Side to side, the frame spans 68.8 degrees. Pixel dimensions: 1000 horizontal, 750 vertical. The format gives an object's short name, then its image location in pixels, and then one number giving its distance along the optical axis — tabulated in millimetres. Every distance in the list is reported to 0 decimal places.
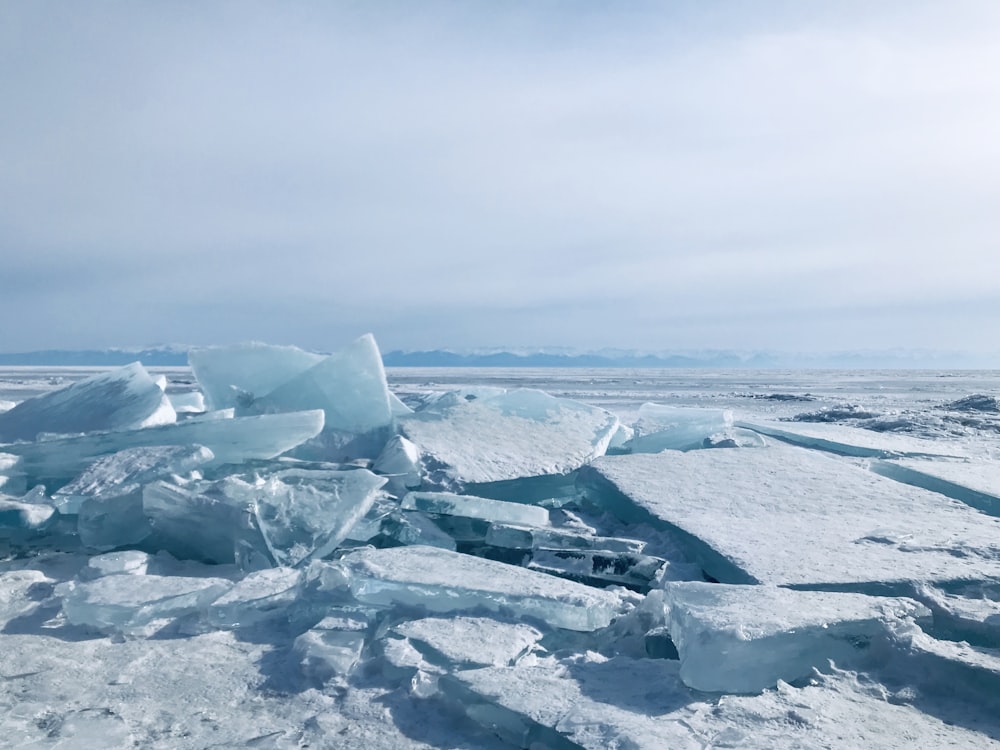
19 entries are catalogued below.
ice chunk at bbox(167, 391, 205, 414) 5818
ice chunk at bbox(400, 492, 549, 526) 2750
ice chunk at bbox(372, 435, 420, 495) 3287
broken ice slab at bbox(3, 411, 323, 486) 3279
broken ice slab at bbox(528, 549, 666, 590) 2295
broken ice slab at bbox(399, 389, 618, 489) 3406
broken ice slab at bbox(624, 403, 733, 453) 4656
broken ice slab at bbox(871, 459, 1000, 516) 3044
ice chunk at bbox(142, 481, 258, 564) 2502
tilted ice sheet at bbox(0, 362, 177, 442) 3980
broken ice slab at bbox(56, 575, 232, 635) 1984
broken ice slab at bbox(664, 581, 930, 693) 1550
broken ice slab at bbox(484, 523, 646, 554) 2543
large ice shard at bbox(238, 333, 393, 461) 4000
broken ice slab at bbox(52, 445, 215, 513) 2869
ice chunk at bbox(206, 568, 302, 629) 2045
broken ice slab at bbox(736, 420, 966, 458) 4363
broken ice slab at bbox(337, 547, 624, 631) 1933
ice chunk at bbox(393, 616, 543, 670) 1720
